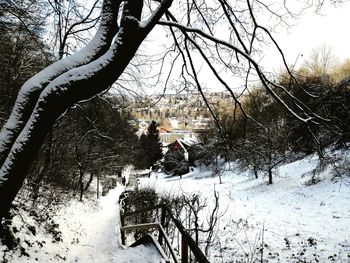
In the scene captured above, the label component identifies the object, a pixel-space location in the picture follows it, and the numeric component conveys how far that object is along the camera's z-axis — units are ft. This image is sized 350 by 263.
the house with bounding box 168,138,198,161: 217.34
